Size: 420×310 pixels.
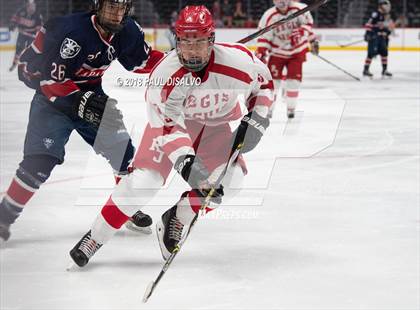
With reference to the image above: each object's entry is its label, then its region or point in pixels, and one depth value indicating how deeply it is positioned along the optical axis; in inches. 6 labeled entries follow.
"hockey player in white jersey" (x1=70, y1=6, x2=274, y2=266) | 226.5
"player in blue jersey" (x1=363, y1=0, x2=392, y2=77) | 854.5
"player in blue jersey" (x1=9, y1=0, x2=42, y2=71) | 899.4
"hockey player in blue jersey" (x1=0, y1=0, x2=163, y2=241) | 252.7
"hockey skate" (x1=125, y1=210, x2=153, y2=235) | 279.9
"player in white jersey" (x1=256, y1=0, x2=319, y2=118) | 555.8
